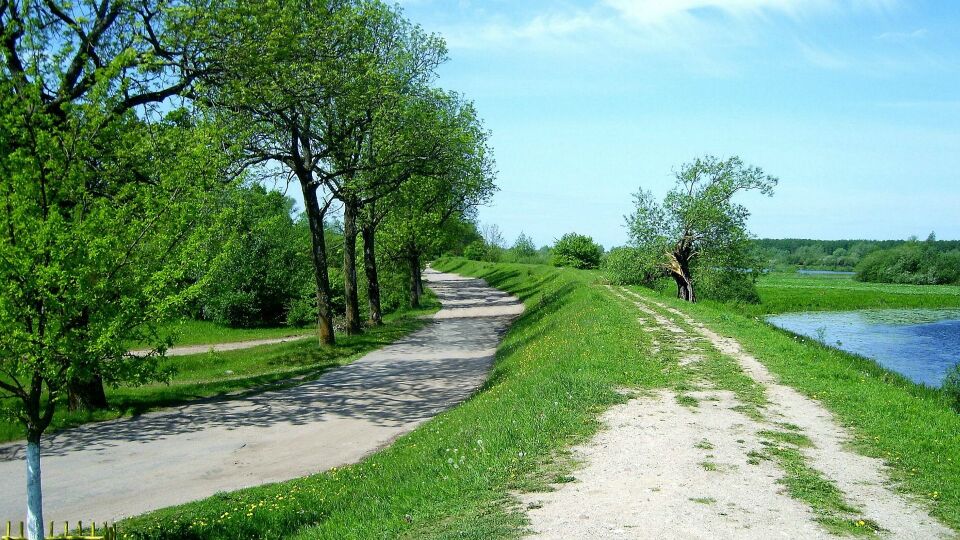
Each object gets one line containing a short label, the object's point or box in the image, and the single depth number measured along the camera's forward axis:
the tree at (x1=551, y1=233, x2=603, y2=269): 68.75
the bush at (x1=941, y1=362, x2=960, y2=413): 12.46
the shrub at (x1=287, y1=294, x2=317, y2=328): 35.38
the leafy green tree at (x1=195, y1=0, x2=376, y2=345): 16.09
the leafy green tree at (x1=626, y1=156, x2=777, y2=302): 32.03
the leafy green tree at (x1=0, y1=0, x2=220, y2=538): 6.75
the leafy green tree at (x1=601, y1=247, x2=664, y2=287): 34.22
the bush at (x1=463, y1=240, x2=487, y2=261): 98.31
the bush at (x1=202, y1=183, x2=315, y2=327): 34.59
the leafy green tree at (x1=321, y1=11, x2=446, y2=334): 20.86
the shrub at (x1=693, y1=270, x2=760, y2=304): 32.44
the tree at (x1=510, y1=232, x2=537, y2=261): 92.43
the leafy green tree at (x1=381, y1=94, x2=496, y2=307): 27.35
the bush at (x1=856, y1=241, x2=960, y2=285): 71.25
